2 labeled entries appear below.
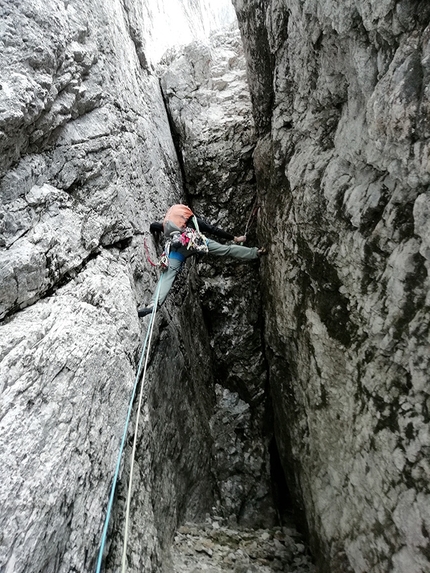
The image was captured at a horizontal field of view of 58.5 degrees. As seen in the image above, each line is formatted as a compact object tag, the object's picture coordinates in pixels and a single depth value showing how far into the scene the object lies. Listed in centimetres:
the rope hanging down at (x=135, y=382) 297
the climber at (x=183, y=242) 555
